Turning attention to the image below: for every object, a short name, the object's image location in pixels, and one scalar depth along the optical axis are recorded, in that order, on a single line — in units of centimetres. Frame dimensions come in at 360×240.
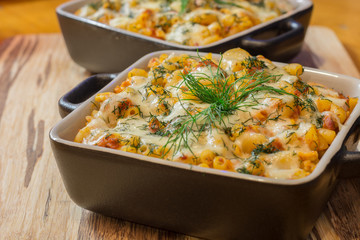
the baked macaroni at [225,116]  40
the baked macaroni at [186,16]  59
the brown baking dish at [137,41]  56
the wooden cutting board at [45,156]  43
